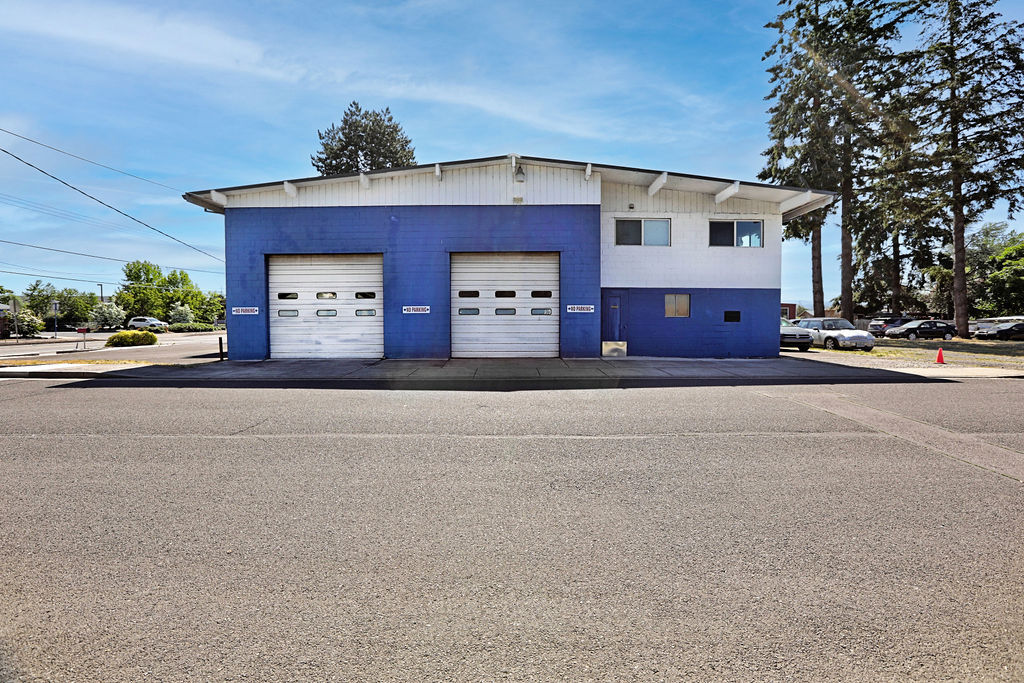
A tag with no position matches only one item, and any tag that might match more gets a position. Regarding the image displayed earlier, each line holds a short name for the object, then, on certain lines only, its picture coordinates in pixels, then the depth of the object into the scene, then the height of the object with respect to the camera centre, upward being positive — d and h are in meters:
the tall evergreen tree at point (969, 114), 28.09 +11.71
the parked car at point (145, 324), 57.79 +1.02
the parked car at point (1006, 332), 34.38 -0.69
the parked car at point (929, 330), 33.28 -0.46
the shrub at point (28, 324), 38.15 +0.80
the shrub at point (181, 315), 66.56 +2.27
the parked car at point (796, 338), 23.83 -0.63
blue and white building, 17.30 +2.35
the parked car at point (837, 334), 23.08 -0.46
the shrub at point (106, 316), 57.16 +1.97
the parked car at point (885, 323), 38.94 +0.02
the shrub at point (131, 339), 26.92 -0.29
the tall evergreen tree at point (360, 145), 49.22 +17.80
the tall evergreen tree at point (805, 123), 31.70 +12.79
